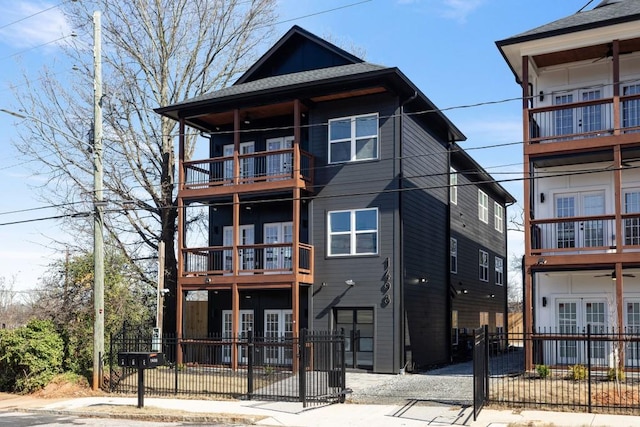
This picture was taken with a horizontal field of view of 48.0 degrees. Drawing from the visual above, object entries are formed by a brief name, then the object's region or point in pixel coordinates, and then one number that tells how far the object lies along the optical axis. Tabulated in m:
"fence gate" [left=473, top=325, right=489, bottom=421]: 14.09
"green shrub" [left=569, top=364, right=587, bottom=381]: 17.45
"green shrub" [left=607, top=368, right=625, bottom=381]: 17.41
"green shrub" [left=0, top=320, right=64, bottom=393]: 20.58
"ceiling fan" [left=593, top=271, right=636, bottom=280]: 20.07
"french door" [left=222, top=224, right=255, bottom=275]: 25.48
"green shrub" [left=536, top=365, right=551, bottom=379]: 18.02
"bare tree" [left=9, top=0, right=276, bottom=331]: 29.38
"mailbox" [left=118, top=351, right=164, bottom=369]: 16.97
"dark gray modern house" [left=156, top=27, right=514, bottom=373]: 23.14
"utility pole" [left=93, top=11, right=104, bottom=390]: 20.00
